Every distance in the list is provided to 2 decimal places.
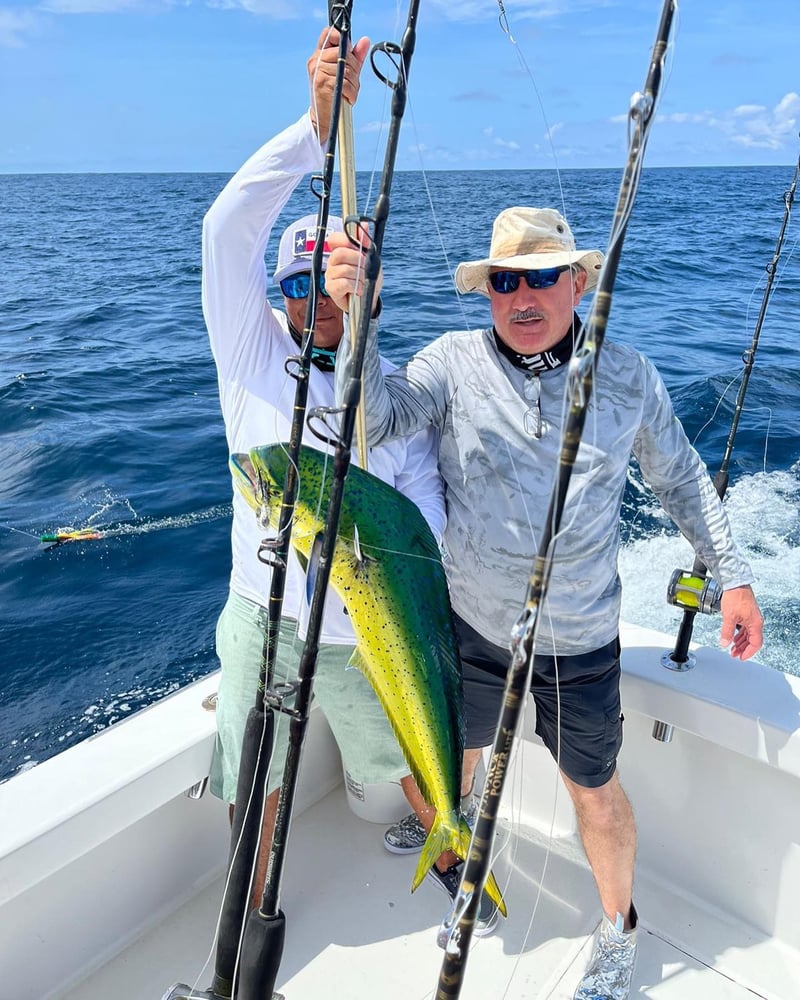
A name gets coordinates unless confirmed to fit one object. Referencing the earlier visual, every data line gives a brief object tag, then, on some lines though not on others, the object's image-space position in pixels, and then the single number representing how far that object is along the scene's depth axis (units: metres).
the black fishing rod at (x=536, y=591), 1.03
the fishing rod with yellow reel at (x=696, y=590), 2.41
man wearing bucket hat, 2.06
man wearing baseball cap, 1.86
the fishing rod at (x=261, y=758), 1.64
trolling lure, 6.08
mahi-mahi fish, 1.74
